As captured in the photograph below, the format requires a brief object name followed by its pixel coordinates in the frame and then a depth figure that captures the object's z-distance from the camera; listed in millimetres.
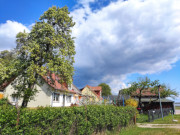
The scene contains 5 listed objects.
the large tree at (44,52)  12609
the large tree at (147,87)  24672
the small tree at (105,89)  69500
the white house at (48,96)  20966
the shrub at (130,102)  18891
